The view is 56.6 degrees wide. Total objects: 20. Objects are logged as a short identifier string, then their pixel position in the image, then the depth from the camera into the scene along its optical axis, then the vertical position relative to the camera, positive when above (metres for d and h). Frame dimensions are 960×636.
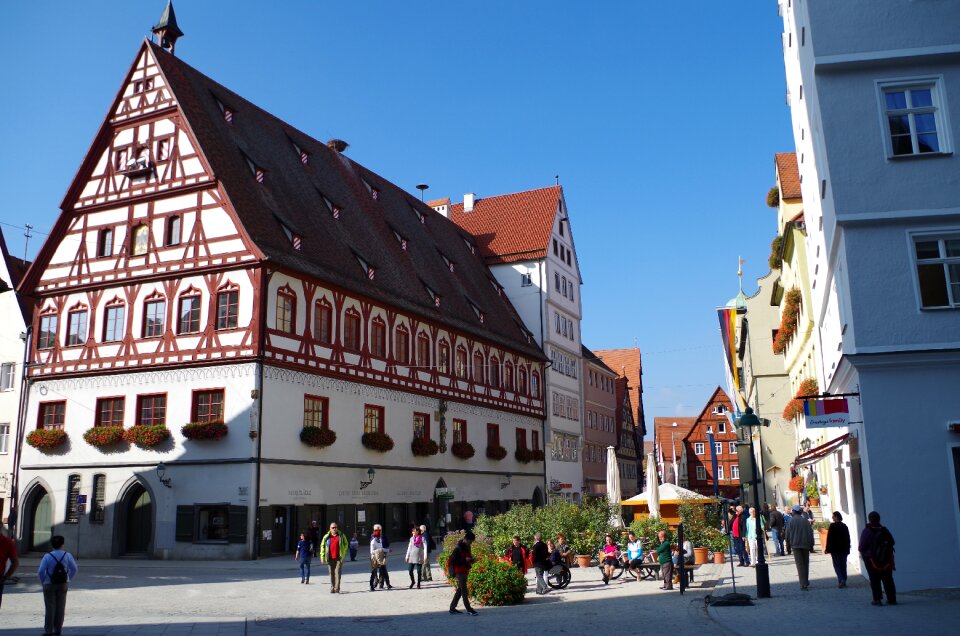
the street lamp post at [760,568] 15.93 -1.15
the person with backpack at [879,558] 13.75 -0.88
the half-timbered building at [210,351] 28.58 +5.66
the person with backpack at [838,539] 16.05 -0.68
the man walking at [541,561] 18.86 -1.11
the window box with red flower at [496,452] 43.22 +2.72
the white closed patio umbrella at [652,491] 27.83 +0.45
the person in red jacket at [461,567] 15.86 -1.00
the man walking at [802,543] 16.91 -0.78
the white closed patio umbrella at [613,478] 31.95 +1.03
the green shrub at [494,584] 16.95 -1.38
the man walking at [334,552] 19.72 -0.83
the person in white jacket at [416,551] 20.78 -0.90
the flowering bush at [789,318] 30.36 +6.64
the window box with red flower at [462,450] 39.84 +2.66
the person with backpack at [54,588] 12.54 -0.93
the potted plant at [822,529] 24.65 -0.76
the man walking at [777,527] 26.89 -0.73
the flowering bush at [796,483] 34.25 +0.70
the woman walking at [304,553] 21.55 -0.92
